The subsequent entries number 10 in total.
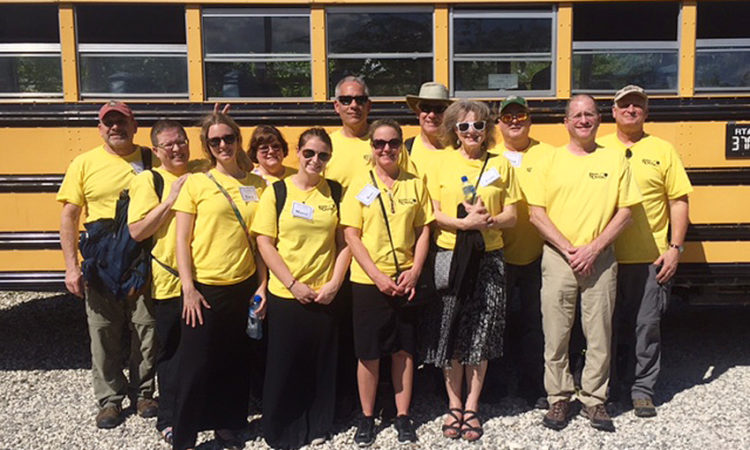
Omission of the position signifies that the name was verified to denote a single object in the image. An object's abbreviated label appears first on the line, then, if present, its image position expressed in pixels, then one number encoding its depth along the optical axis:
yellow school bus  3.51
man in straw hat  3.15
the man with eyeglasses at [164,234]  2.88
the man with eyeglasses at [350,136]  3.07
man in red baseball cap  3.12
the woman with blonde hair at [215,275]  2.73
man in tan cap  3.15
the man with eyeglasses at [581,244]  2.89
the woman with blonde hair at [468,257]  2.83
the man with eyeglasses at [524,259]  3.15
